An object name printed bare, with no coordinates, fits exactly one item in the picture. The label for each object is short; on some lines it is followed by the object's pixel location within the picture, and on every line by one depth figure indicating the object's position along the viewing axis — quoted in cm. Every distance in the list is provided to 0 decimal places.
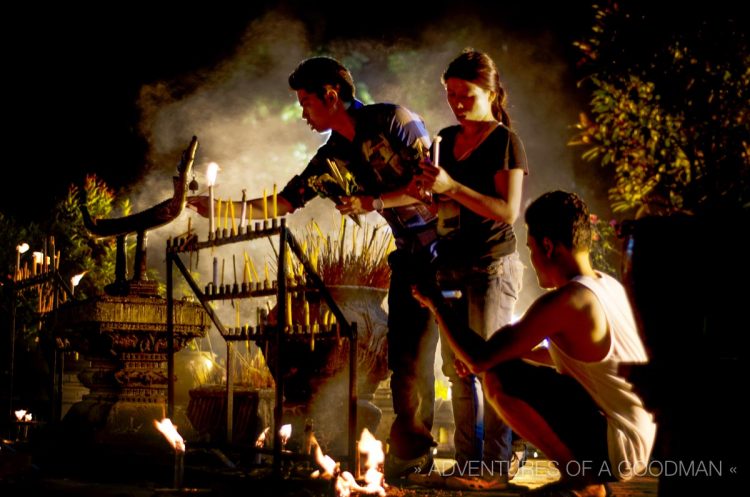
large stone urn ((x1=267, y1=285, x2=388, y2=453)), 643
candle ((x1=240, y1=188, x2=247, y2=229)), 523
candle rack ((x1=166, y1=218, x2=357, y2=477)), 469
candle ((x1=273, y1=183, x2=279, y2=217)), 542
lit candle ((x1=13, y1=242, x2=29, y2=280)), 778
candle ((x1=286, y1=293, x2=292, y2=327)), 510
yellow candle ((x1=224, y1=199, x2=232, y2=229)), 536
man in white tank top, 341
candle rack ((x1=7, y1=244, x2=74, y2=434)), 732
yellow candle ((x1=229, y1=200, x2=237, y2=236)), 548
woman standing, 456
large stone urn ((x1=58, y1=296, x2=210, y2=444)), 658
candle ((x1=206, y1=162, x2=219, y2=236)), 512
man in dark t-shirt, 493
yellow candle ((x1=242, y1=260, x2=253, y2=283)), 531
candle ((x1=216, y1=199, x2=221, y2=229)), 541
